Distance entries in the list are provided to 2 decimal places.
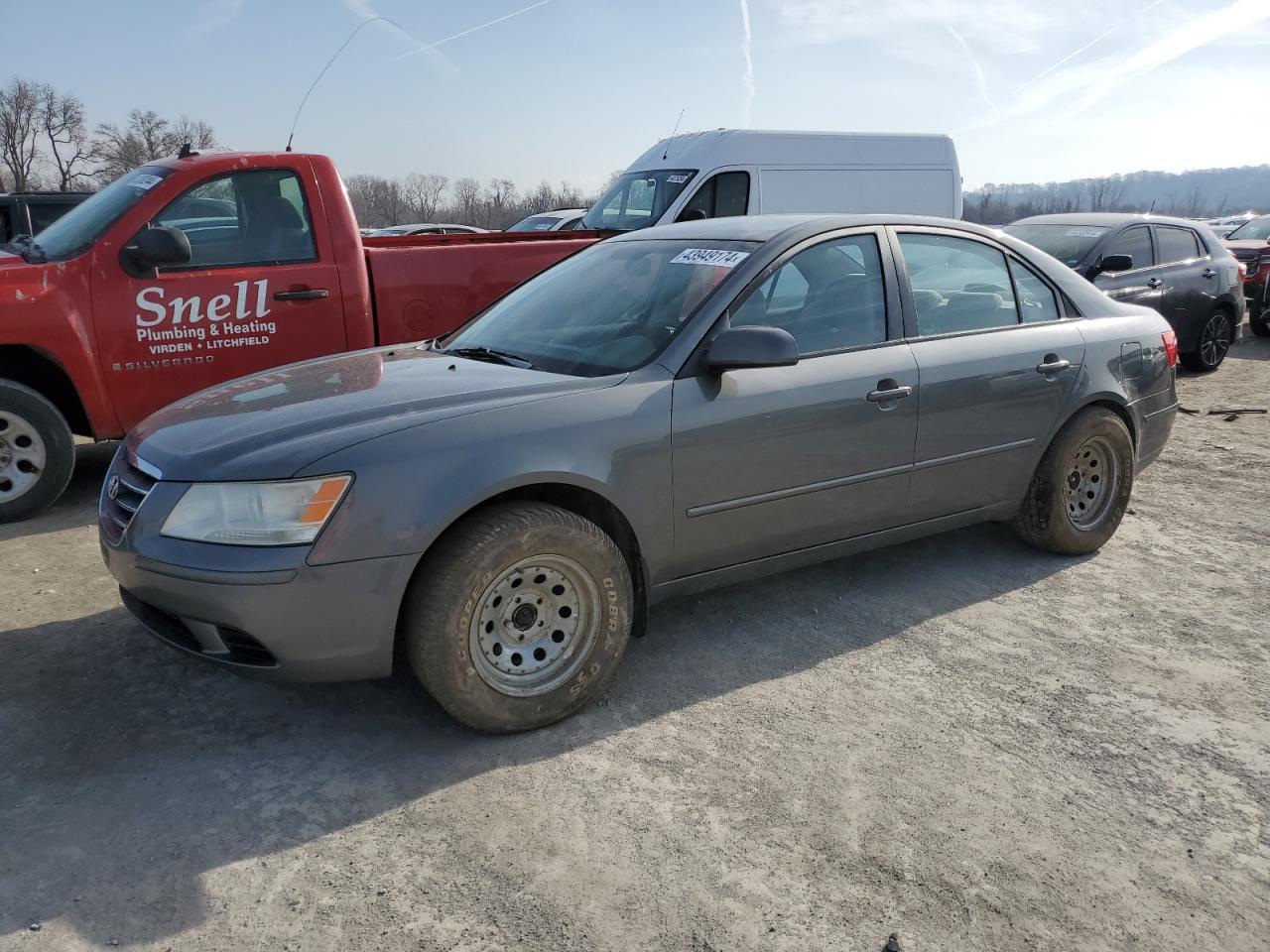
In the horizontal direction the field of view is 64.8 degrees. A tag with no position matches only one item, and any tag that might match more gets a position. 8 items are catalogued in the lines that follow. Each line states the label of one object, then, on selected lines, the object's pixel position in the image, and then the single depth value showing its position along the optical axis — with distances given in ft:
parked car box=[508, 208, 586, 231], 57.16
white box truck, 38.58
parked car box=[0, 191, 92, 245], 26.09
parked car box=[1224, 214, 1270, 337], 42.47
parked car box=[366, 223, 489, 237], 82.22
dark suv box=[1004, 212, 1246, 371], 30.88
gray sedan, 9.71
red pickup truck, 17.84
